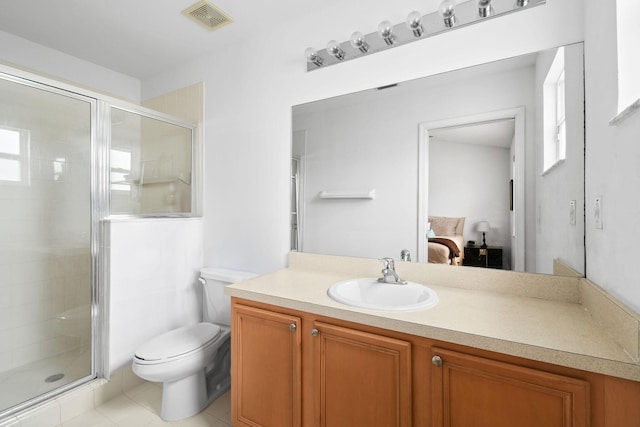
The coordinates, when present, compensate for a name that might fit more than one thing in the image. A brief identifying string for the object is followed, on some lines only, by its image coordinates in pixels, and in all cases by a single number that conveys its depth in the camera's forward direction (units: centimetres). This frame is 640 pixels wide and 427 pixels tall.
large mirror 126
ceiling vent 180
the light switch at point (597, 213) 102
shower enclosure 168
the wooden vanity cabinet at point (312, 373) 106
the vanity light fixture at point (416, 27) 134
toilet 154
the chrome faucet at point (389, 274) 145
